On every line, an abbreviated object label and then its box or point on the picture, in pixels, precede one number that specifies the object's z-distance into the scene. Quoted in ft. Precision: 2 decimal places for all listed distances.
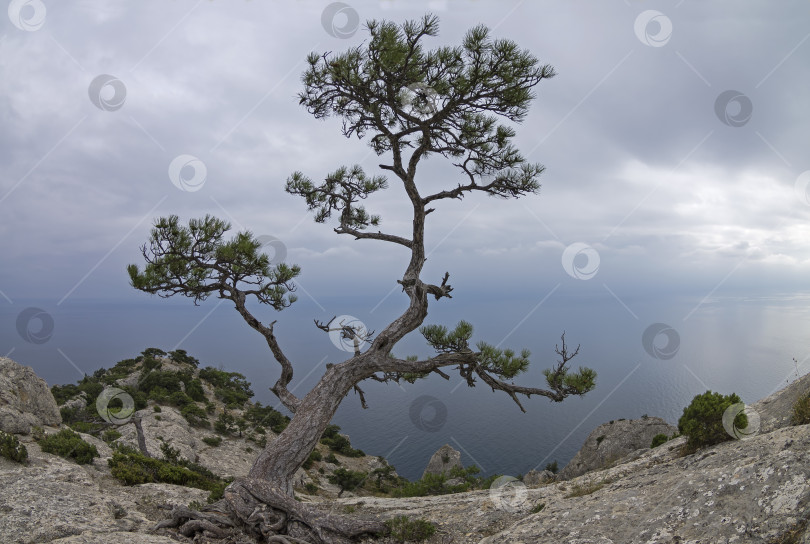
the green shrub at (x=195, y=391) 98.48
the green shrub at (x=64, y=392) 84.08
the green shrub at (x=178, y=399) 90.74
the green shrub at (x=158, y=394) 87.76
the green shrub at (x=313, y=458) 93.60
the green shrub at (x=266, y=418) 102.20
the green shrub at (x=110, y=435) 55.90
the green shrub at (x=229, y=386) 109.29
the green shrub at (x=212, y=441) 79.97
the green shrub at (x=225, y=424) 88.74
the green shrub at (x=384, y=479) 95.00
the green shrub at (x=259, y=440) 90.48
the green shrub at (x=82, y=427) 50.00
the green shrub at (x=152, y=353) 119.90
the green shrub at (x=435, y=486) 64.23
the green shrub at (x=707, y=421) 22.86
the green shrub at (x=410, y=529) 22.98
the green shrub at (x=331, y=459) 102.20
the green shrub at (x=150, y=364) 109.50
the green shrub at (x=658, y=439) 55.93
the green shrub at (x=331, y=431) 119.57
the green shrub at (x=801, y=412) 20.35
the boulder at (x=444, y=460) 102.78
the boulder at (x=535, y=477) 74.63
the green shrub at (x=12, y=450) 29.71
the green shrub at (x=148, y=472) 32.76
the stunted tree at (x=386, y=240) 26.27
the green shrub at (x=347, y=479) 85.92
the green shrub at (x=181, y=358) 125.08
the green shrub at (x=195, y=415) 85.99
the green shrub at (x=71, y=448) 34.19
